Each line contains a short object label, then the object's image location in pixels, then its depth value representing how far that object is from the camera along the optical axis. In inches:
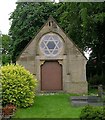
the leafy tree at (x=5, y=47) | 755.4
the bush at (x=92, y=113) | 242.6
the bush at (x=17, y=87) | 360.9
